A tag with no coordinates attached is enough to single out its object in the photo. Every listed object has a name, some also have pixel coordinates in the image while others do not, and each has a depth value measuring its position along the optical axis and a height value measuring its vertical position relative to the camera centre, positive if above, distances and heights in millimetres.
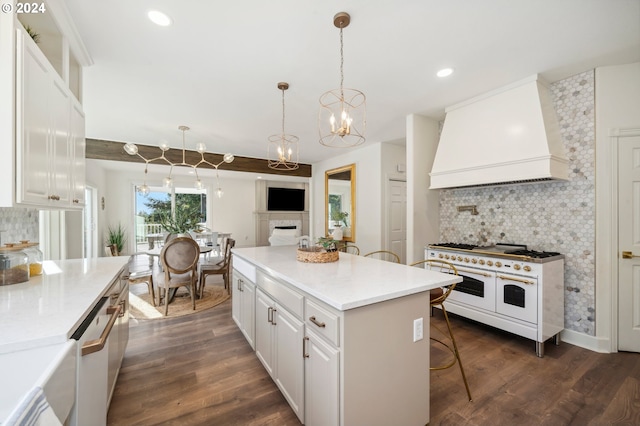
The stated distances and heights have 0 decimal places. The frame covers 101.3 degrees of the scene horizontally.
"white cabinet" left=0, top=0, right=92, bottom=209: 1239 +581
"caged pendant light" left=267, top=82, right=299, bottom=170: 2949 +1316
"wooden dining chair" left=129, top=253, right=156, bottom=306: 3643 -956
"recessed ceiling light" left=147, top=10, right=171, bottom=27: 1800 +1366
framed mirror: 5512 +254
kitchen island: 1306 -728
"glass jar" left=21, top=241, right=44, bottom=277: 1738 -308
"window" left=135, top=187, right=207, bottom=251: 8023 +132
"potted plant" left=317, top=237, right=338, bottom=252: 2334 -288
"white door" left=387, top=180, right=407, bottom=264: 4934 -119
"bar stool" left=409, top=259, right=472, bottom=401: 1889 -666
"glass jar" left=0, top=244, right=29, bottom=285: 1534 -317
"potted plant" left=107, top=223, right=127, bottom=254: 6967 -652
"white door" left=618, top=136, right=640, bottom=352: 2451 -281
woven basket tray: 2227 -375
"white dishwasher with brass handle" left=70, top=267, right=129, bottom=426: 1084 -717
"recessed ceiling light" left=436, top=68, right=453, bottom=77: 2519 +1367
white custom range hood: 2588 +783
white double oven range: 2471 -800
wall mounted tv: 9648 +484
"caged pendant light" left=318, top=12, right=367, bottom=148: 1858 +1343
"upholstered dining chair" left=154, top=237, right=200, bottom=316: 3516 -722
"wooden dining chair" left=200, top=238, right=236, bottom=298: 4180 -911
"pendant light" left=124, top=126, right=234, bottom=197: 3410 +850
